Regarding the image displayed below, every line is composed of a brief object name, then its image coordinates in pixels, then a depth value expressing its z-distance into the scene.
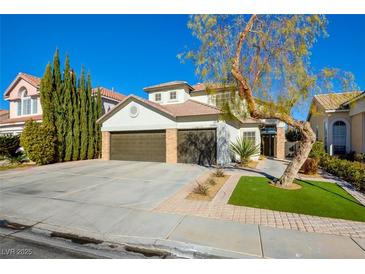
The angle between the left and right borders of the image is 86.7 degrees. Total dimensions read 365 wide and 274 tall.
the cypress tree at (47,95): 14.43
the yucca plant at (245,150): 12.79
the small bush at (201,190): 6.72
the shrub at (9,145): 15.27
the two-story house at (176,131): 13.71
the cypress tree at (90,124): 17.52
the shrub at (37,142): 13.16
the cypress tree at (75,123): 16.31
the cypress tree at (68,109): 15.71
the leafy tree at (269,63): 7.41
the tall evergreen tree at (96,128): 18.11
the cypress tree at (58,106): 15.05
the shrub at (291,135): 22.30
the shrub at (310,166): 10.14
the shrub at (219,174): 9.73
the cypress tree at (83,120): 16.86
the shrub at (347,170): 7.68
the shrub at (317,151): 13.51
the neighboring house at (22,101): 19.83
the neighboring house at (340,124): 13.93
